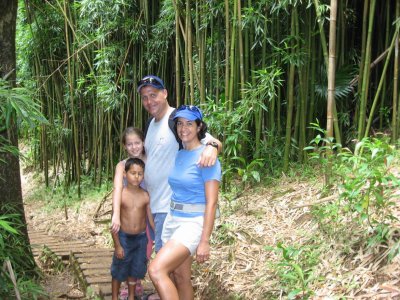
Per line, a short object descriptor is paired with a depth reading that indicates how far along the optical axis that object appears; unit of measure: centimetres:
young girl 282
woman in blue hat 227
